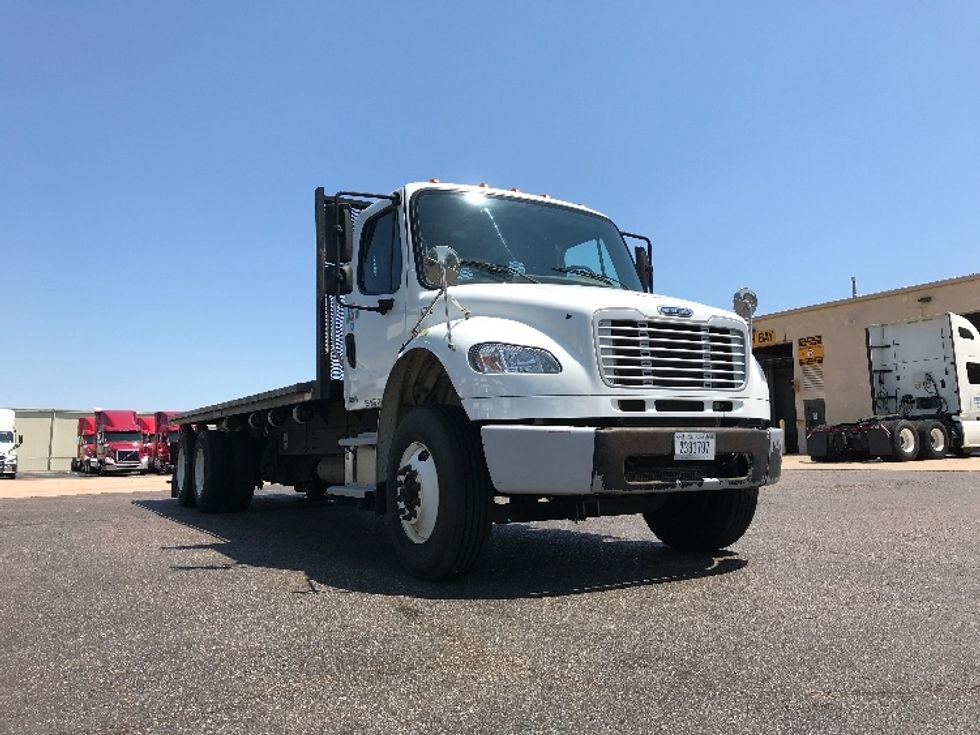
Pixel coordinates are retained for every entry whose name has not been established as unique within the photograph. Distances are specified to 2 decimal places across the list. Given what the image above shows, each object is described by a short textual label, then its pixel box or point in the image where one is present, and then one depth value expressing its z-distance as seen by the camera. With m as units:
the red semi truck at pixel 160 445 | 32.06
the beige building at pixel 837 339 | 26.81
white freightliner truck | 4.46
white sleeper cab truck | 20.08
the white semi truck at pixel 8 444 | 31.83
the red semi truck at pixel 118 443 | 33.00
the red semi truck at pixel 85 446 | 35.69
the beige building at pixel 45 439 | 47.88
